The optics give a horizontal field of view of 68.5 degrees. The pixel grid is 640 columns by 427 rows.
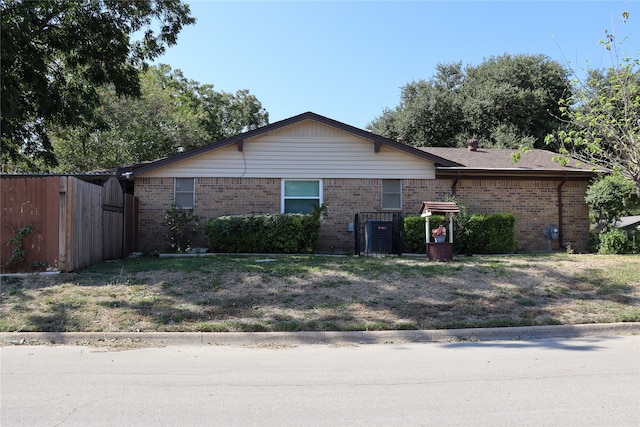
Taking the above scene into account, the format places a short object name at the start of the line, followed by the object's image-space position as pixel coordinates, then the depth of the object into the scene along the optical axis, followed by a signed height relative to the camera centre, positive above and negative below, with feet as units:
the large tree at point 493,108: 100.37 +25.13
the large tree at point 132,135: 81.51 +16.21
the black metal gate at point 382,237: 45.85 -1.34
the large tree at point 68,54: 42.27 +17.73
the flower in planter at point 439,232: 39.32 -0.75
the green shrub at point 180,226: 47.67 -0.08
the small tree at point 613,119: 37.24 +8.55
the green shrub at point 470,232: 47.01 -0.97
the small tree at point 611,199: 47.80 +2.35
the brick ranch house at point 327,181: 50.98 +4.77
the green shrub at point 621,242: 45.34 -1.98
